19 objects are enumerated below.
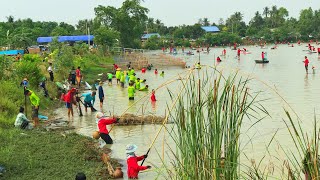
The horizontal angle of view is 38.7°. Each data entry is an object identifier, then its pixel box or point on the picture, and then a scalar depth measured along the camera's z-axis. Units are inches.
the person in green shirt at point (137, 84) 999.6
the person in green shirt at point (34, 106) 580.7
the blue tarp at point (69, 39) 2740.7
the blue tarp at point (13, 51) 1520.7
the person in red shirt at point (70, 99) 678.5
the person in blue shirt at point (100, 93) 760.2
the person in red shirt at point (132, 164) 375.9
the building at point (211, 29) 4735.2
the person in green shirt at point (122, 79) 1114.3
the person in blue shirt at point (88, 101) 725.3
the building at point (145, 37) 3927.2
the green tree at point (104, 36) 2010.1
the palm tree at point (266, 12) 5391.7
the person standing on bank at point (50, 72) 973.8
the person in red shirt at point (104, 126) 490.9
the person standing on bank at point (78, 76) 1053.2
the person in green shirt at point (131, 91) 829.2
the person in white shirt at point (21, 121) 534.0
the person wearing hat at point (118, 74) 1196.5
